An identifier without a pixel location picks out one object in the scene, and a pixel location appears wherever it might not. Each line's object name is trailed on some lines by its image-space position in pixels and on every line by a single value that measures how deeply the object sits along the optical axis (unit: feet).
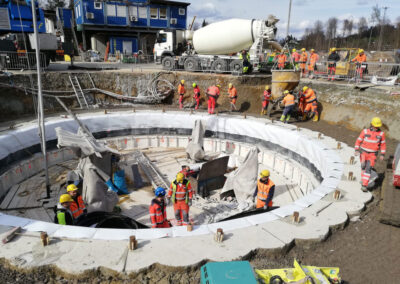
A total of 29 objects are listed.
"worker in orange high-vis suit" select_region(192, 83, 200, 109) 49.57
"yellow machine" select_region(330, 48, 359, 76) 51.65
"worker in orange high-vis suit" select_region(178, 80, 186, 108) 51.22
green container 10.39
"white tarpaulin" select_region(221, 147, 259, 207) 27.73
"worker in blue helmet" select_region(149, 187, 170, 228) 20.07
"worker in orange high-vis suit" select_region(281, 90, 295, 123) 42.55
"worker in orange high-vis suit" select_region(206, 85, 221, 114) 46.01
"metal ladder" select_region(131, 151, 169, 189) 32.50
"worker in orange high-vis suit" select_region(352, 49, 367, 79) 49.37
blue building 114.83
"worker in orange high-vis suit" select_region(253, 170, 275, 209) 22.90
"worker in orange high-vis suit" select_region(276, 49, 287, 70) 52.39
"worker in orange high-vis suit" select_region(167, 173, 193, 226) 21.93
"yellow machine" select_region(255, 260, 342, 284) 11.21
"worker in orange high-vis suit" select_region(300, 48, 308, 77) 58.18
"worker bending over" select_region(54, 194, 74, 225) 18.48
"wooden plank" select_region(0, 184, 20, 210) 28.45
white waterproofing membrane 16.74
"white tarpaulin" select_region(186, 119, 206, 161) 37.65
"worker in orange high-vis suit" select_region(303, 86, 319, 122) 43.29
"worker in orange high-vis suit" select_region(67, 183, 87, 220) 19.95
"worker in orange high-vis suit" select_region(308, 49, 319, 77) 56.85
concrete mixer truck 55.52
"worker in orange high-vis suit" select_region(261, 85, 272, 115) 47.50
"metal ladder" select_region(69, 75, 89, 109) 53.01
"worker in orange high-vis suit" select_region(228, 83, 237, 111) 49.57
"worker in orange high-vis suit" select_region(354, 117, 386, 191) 21.11
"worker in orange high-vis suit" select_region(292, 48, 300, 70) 57.36
